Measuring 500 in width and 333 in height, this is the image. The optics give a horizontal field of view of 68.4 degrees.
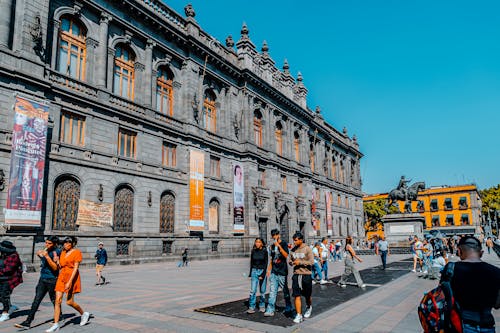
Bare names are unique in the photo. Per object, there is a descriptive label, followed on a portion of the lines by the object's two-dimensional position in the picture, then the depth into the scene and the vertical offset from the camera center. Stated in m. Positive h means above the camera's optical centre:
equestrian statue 37.53 +3.23
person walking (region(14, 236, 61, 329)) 7.33 -0.90
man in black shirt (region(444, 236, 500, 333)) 3.66 -0.69
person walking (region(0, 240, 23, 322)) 7.85 -0.92
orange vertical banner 27.68 +2.69
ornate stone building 19.33 +7.30
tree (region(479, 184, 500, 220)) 71.71 +4.79
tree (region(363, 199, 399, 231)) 77.50 +2.51
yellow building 78.81 +3.31
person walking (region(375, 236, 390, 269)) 18.60 -1.19
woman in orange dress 7.18 -0.99
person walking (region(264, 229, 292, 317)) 8.41 -1.08
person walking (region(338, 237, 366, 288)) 12.70 -1.50
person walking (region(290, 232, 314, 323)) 8.12 -0.97
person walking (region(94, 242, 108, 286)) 14.23 -1.31
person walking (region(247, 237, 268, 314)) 8.84 -0.92
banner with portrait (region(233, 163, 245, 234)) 32.50 +2.48
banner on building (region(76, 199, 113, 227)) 20.39 +0.81
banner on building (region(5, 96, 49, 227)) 17.19 +3.11
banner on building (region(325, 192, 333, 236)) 50.84 +1.40
